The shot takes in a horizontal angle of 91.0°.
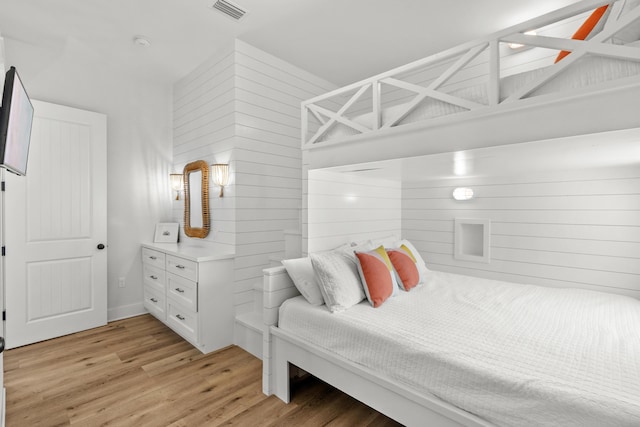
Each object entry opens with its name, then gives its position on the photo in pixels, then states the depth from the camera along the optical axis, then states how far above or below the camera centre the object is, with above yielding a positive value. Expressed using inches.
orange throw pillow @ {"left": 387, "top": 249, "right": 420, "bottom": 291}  91.8 -17.4
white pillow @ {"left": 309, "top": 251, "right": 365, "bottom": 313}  75.9 -18.0
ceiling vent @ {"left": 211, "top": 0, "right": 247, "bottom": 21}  93.7 +61.5
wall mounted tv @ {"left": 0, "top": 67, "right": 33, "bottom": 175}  47.9 +14.3
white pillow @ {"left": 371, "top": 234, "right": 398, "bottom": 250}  112.2 -11.7
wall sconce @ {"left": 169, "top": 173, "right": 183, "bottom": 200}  142.6 +12.7
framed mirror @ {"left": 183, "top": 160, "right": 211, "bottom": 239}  127.8 +4.1
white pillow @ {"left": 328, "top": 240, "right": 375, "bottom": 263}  90.0 -12.2
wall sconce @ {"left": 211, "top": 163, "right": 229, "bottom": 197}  117.3 +13.5
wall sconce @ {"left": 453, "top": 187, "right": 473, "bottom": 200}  115.0 +6.4
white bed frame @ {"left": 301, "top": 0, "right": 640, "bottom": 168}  47.4 +18.9
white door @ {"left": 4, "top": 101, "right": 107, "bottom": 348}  110.7 -8.3
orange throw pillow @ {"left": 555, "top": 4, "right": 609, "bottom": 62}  56.1 +33.7
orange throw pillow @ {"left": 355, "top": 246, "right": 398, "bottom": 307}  78.4 -17.3
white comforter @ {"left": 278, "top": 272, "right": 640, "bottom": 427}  43.8 -24.4
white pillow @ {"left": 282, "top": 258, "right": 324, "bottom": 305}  81.4 -18.5
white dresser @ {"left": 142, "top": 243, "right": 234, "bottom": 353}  104.4 -30.4
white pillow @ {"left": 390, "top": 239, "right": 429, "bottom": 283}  102.3 -17.5
